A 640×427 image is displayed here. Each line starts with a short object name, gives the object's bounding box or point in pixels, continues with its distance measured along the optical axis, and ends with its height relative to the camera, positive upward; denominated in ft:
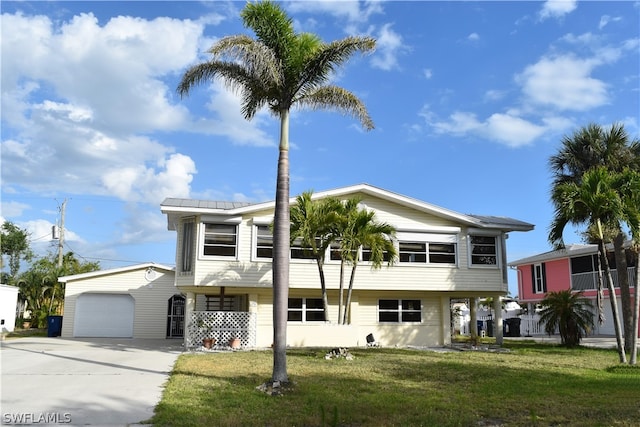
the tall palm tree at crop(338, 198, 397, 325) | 58.59 +8.16
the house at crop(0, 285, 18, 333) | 96.27 +0.63
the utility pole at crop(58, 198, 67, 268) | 121.90 +15.89
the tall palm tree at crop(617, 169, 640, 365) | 48.96 +9.01
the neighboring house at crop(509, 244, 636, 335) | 105.70 +8.51
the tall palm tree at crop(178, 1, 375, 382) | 35.17 +16.38
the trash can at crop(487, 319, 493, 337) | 101.84 -2.81
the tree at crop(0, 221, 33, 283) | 137.39 +16.40
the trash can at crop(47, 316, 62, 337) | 84.74 -2.21
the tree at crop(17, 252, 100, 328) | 104.42 +3.99
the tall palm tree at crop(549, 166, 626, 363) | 49.39 +10.04
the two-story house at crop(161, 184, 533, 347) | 63.87 +4.68
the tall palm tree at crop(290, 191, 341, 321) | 58.75 +9.49
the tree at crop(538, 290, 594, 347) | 69.05 -0.43
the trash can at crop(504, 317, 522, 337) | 103.73 -2.57
